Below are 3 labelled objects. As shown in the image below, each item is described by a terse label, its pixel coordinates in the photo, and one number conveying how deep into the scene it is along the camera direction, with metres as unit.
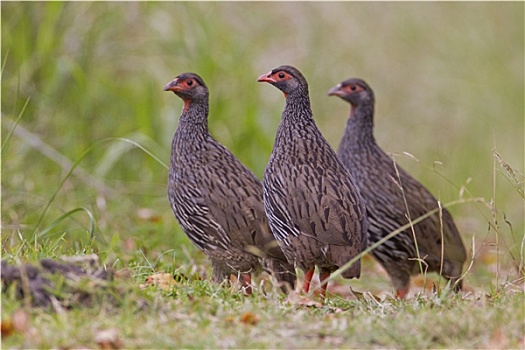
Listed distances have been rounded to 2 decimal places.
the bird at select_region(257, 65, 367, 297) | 12.52
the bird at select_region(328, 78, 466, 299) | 15.72
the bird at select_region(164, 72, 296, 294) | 13.30
